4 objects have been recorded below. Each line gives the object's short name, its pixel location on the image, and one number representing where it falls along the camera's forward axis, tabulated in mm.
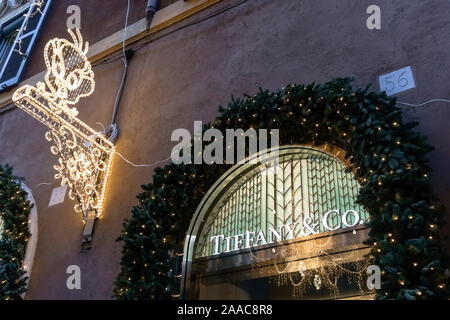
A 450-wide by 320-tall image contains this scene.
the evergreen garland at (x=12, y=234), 4695
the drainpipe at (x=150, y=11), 6109
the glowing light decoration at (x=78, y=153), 4395
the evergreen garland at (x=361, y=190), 2586
